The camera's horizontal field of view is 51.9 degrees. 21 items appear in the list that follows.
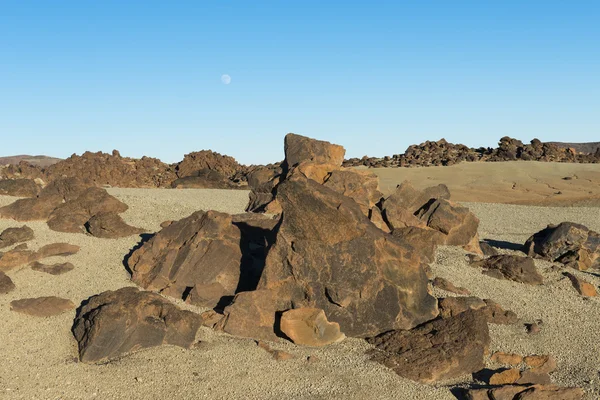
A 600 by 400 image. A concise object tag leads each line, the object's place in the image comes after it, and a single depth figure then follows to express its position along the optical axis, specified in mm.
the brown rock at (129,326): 8703
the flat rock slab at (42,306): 9969
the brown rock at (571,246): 14297
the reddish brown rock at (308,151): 17578
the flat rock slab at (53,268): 11820
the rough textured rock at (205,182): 27386
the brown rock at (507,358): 9117
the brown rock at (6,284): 10898
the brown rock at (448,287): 11641
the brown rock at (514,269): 12827
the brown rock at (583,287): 12492
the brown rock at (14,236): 13371
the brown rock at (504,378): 8336
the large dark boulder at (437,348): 8586
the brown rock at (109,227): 14117
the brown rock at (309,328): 9125
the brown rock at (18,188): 18266
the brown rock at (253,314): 9383
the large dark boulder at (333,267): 9508
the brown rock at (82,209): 14641
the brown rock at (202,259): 10680
